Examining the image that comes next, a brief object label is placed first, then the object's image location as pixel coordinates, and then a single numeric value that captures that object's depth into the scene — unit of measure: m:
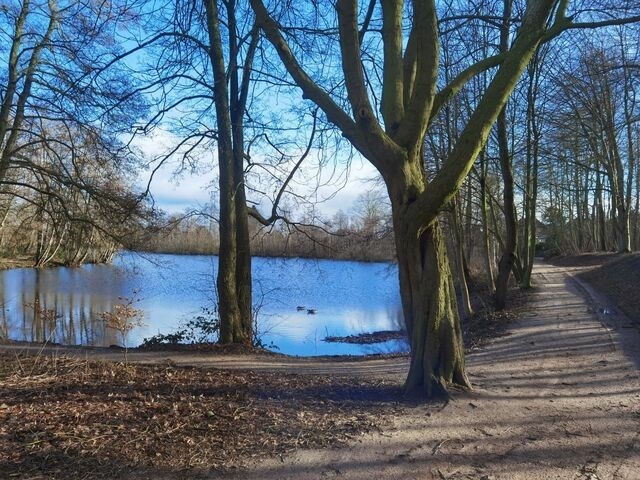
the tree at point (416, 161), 5.73
